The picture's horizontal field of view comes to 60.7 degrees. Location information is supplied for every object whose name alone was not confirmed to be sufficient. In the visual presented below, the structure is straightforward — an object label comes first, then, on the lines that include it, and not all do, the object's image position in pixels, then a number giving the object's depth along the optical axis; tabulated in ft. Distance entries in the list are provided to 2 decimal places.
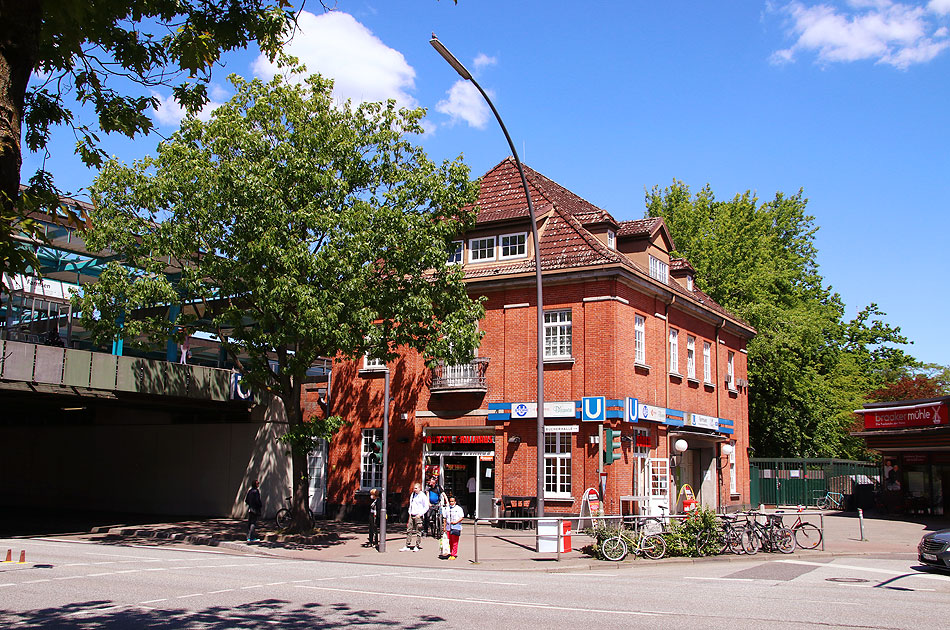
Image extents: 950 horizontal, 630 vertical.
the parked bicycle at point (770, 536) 61.93
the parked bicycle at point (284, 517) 81.46
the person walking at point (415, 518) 66.44
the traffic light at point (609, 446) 72.33
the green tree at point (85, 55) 16.43
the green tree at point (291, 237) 65.10
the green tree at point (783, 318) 128.98
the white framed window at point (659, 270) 92.07
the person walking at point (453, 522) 59.21
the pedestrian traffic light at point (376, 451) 91.91
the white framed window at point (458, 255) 91.21
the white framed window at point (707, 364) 103.04
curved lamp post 54.80
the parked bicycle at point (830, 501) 126.93
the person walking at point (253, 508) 72.28
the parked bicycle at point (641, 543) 57.88
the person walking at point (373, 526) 69.05
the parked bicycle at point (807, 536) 66.47
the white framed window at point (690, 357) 97.84
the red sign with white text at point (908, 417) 96.02
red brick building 80.43
